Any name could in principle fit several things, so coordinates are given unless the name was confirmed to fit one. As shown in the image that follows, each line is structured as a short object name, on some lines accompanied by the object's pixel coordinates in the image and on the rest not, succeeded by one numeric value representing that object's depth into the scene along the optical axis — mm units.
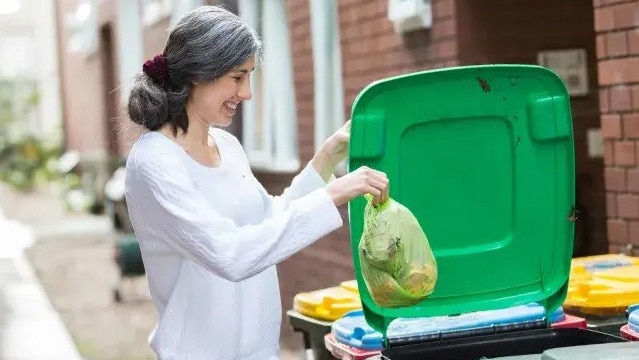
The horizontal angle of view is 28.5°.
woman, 3021
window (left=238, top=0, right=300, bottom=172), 10219
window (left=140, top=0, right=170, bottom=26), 14416
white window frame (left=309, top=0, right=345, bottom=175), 9031
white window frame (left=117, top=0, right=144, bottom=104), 18516
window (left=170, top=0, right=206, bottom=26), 12797
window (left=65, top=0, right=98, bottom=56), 21938
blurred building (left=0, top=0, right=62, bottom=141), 36562
